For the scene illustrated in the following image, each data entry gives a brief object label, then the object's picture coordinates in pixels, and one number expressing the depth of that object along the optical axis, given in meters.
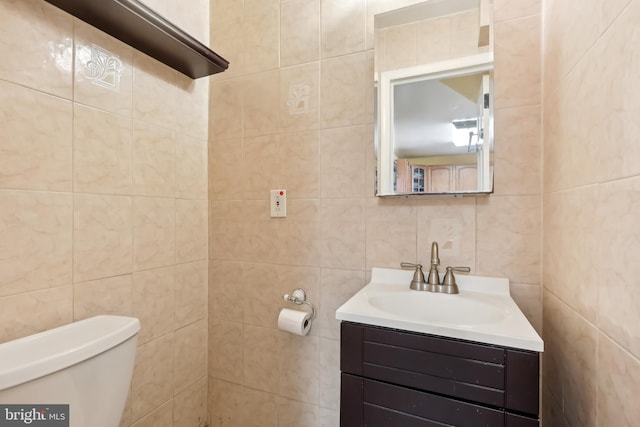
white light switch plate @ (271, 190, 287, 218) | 1.39
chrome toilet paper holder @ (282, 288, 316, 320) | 1.30
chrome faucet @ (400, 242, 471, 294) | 1.08
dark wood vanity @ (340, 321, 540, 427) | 0.71
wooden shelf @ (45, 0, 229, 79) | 0.94
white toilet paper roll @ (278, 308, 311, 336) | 1.23
